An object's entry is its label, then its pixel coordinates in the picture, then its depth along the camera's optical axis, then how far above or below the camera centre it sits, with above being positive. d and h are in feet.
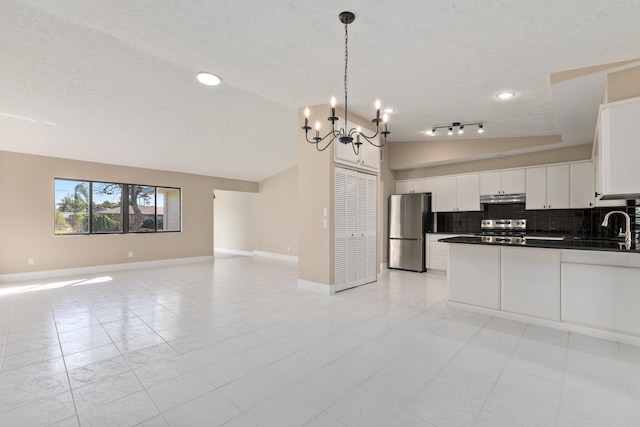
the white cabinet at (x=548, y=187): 17.06 +1.77
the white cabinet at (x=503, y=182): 18.46 +2.23
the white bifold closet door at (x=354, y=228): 15.30 -0.66
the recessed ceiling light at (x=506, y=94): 11.54 +4.87
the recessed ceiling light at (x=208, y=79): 12.15 +5.80
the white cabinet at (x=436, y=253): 20.12 -2.54
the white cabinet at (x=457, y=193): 20.07 +1.64
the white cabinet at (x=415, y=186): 21.91 +2.32
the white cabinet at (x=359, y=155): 15.10 +3.39
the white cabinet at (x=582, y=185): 16.33 +1.77
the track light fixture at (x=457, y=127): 15.75 +4.95
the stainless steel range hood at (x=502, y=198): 18.39 +1.17
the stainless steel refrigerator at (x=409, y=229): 20.77 -0.90
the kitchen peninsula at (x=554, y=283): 9.39 -2.41
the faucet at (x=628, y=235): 10.84 -0.69
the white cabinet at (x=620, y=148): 8.86 +2.12
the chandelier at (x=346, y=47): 7.61 +5.15
